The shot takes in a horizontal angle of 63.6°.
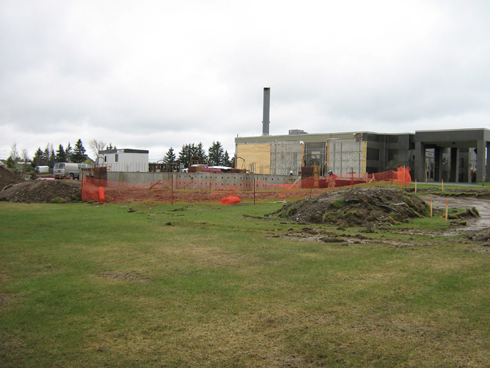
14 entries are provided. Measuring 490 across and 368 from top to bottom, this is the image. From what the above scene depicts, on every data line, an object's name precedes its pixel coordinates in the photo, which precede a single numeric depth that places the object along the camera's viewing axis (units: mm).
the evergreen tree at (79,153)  116250
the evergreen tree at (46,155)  120988
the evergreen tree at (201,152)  116944
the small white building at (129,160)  68438
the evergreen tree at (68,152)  124950
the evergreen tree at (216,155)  117688
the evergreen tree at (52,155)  131625
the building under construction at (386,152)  60625
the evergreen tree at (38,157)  116306
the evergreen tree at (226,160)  118125
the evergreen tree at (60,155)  117500
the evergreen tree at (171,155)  114688
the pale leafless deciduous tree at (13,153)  117481
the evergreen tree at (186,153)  111812
